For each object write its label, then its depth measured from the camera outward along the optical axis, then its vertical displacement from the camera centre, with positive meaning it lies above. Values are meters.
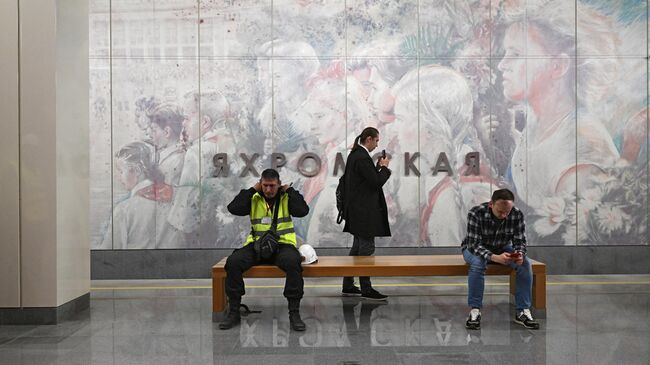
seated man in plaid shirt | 6.18 -0.77
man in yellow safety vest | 6.36 -0.71
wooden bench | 6.55 -1.04
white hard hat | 6.79 -0.89
